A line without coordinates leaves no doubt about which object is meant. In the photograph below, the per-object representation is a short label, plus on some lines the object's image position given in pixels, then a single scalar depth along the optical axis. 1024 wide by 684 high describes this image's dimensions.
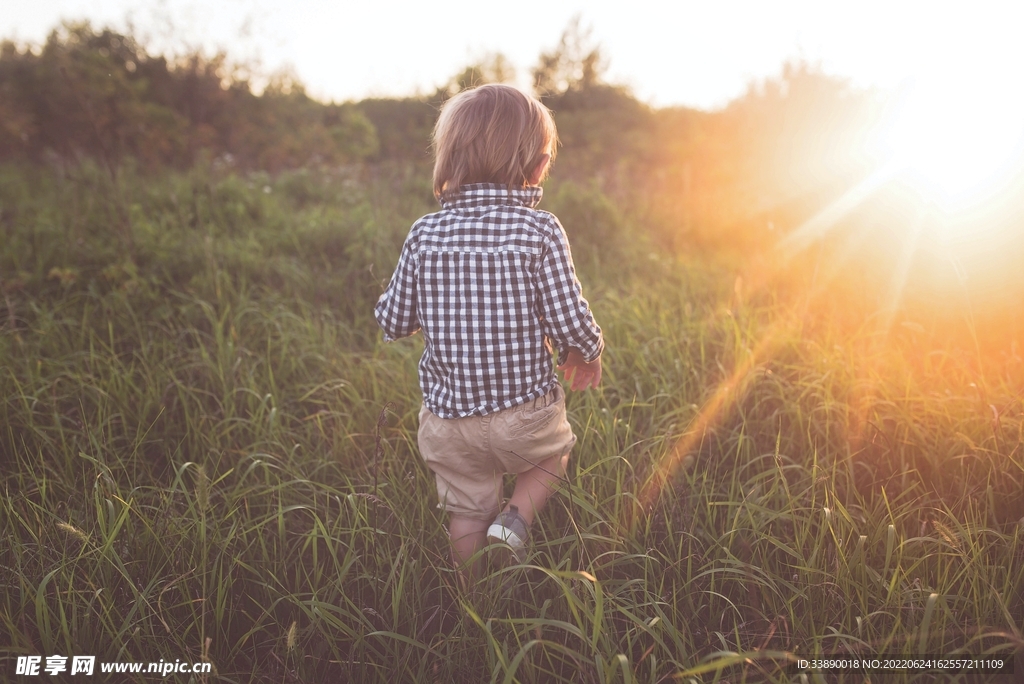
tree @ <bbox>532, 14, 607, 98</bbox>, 13.45
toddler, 1.57
